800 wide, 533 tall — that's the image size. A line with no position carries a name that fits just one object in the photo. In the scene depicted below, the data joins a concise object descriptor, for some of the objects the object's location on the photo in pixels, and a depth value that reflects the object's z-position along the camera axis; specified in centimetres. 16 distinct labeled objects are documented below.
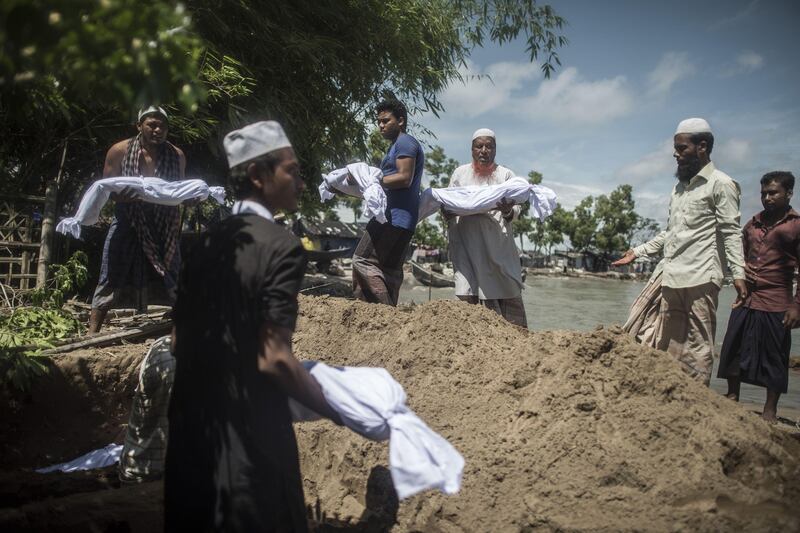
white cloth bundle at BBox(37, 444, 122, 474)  345
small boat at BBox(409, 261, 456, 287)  2280
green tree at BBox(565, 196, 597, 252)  5341
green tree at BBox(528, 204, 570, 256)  5491
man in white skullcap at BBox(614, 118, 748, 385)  414
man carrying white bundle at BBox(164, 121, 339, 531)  167
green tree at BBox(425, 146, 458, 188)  3453
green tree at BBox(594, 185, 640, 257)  5134
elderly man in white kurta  509
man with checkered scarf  450
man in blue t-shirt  454
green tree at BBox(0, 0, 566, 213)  630
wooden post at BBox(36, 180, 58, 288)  521
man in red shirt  436
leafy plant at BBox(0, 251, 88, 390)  351
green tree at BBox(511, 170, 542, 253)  5253
